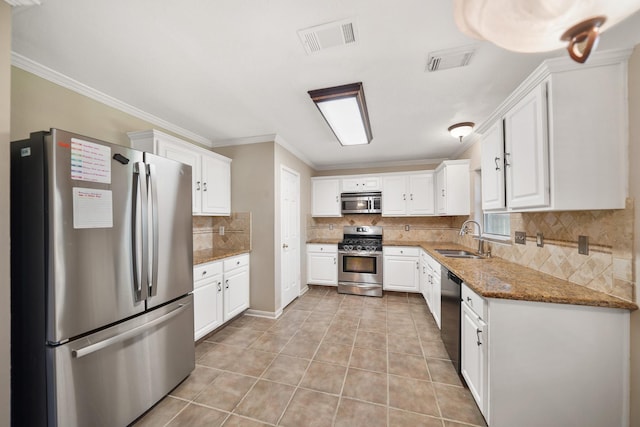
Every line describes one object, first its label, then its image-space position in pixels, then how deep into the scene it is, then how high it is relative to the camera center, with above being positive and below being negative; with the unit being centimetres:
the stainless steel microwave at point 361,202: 448 +24
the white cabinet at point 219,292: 241 -87
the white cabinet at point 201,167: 225 +61
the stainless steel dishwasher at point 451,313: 198 -91
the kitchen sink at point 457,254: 290 -52
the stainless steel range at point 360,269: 409 -95
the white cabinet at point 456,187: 356 +41
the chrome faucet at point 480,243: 286 -36
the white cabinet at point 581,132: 131 +46
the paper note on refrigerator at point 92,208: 128 +5
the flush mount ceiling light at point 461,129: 269 +99
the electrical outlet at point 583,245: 152 -21
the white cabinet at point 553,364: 128 -87
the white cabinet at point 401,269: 396 -93
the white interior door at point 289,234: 343 -29
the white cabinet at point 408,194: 425 +37
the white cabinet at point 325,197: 467 +37
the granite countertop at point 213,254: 249 -46
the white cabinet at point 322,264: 431 -91
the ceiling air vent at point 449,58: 155 +107
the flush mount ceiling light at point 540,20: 57 +49
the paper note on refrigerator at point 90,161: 128 +32
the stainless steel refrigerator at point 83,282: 121 -37
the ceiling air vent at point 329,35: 136 +109
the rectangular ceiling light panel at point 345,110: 197 +101
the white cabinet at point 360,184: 450 +60
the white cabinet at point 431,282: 274 -91
